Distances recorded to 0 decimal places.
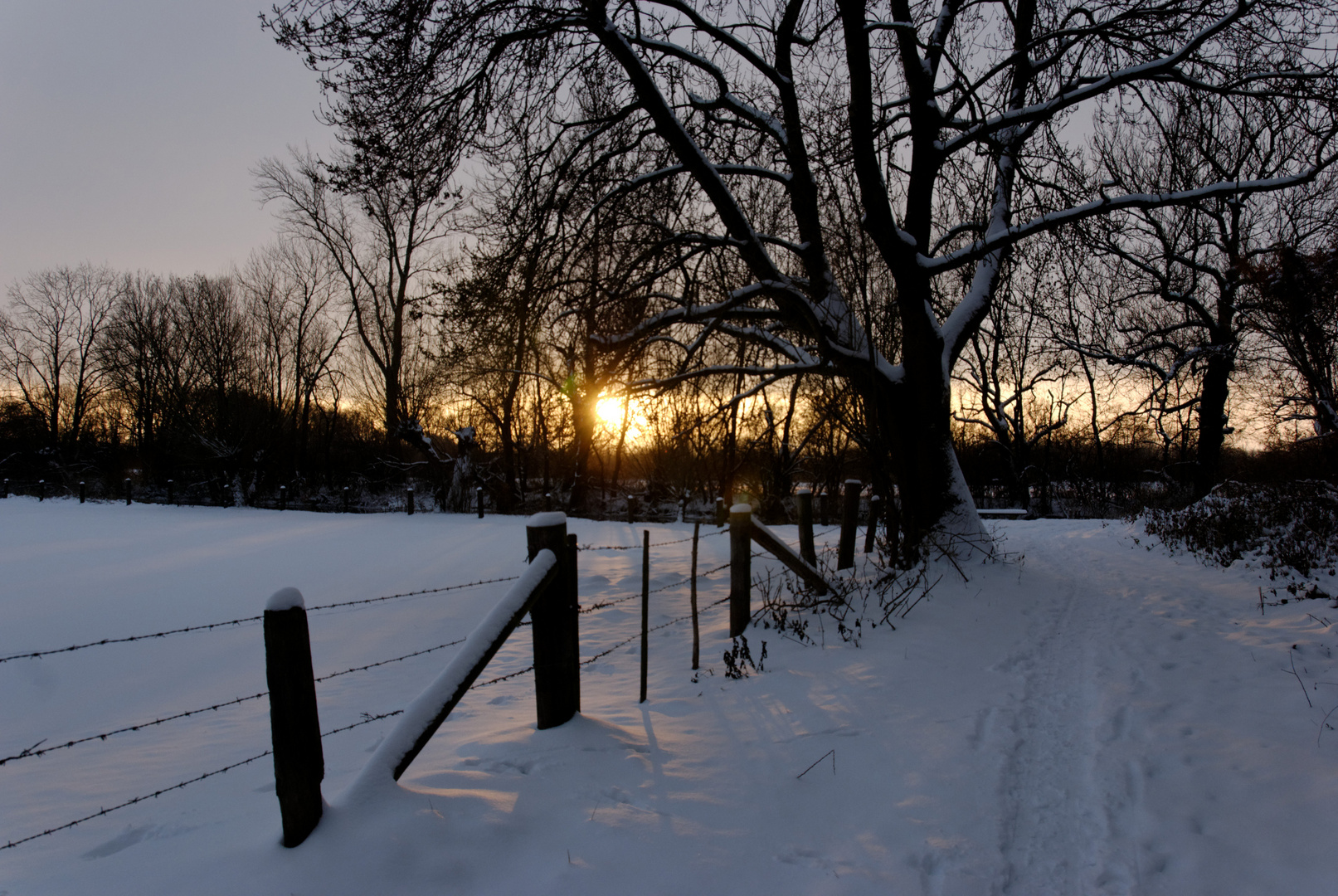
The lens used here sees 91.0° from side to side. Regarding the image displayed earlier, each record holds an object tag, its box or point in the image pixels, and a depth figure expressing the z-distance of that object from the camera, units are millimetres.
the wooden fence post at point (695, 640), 5121
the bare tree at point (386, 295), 26031
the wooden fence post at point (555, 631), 3559
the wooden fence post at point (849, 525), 8883
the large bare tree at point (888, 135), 7309
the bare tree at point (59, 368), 41219
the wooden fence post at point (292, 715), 2393
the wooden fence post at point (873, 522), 10820
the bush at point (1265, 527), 7047
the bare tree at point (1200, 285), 15758
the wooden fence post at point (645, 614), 4270
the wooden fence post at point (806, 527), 8445
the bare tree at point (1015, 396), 23391
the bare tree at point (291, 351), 34406
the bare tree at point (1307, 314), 8617
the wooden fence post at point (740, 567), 5832
